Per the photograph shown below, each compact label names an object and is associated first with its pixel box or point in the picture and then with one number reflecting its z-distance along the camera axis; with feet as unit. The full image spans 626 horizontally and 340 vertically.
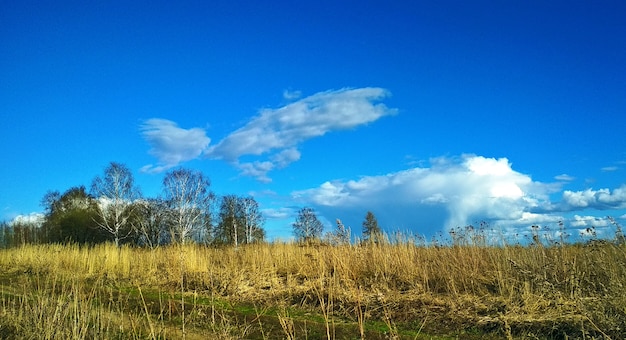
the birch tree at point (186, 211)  121.60
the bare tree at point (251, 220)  138.21
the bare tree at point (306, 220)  133.70
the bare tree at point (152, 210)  119.38
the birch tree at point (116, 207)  124.67
